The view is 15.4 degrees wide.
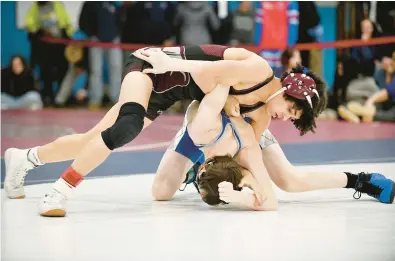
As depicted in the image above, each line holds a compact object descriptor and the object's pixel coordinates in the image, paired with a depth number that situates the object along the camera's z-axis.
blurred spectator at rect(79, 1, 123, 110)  19.39
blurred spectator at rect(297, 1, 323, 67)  18.57
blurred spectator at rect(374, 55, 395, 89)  16.37
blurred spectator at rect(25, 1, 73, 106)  19.90
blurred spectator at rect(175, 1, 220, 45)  18.66
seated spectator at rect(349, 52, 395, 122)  16.22
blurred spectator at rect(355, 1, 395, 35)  16.99
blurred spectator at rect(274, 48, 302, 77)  17.66
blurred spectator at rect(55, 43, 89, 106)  20.36
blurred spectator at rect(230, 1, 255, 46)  18.79
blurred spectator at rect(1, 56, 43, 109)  19.67
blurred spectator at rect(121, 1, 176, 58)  19.09
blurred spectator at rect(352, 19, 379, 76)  16.82
